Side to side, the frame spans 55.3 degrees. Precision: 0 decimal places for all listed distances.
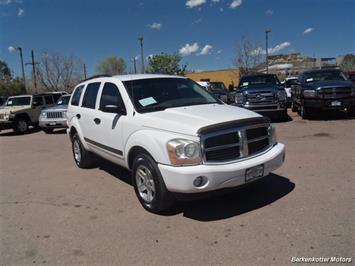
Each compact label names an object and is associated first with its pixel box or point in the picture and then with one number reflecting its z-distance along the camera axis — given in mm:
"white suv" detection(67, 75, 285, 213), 3977
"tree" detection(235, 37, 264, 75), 44812
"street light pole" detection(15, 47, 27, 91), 42781
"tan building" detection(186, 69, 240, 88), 52594
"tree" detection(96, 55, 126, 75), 65375
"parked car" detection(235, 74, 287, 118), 12234
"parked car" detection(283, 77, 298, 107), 16027
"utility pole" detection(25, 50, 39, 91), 42262
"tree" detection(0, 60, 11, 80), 81012
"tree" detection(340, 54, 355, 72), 63825
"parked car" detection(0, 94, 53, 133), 15453
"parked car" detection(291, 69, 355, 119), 11859
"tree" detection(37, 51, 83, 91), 50791
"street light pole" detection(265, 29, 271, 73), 40281
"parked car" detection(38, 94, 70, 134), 14578
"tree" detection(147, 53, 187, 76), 45312
